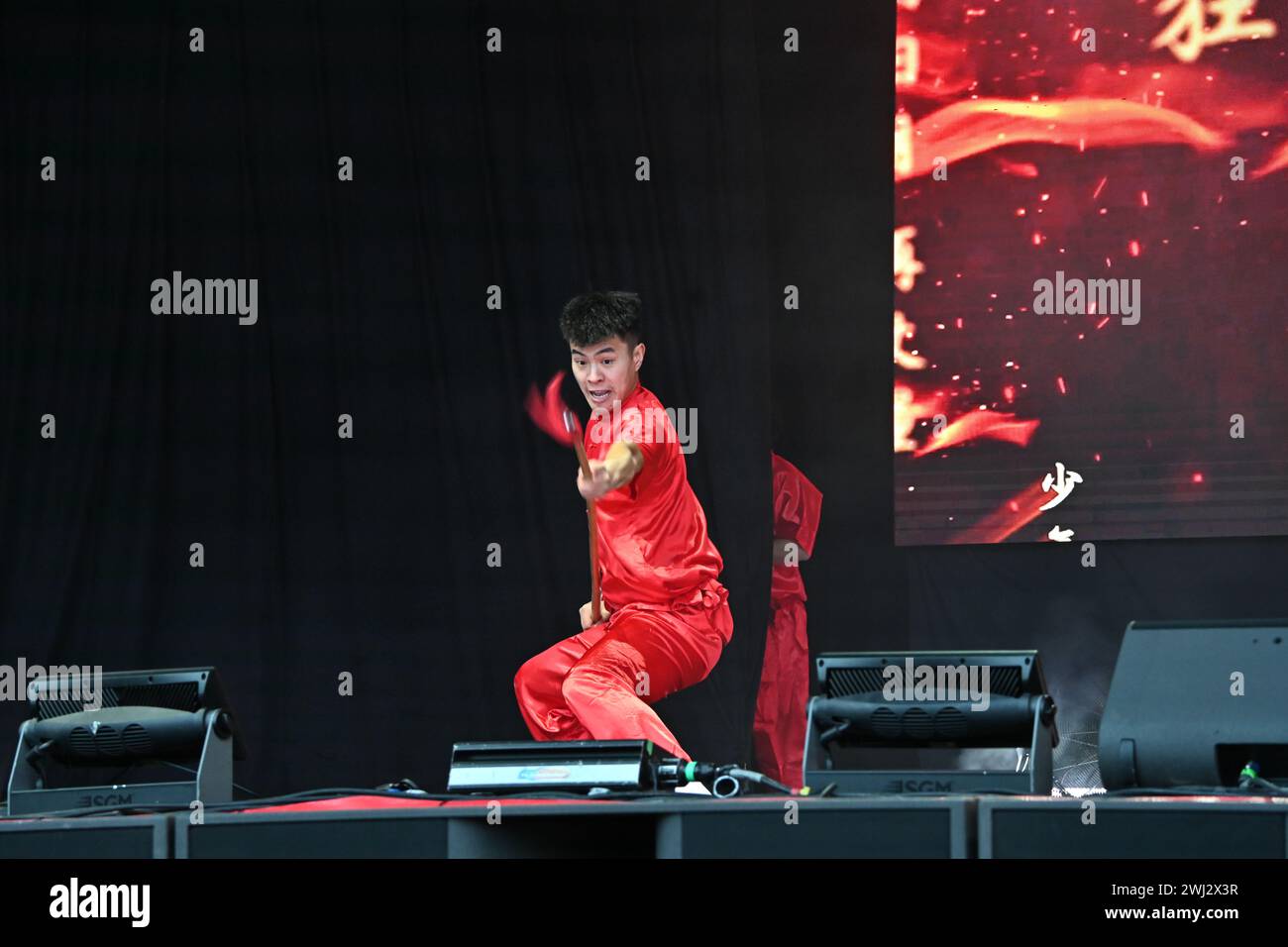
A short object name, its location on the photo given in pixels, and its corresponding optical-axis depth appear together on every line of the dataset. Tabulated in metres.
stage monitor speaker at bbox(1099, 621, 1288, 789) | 5.00
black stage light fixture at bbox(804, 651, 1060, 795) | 5.37
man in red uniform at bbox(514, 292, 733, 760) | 10.34
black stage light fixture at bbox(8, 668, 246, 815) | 5.96
